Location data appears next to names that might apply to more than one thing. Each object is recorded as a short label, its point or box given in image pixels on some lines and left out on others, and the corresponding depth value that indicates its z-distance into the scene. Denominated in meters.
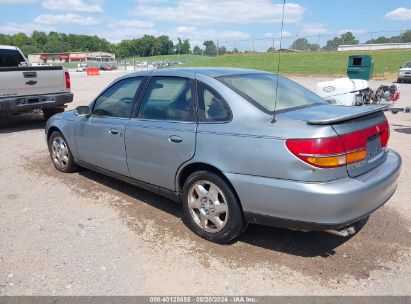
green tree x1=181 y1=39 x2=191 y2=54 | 137.79
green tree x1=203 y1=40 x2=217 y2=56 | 62.35
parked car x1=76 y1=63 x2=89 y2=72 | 61.03
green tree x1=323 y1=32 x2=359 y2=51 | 53.56
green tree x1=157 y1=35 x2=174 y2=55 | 151.50
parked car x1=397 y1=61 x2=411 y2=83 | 25.36
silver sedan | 2.98
